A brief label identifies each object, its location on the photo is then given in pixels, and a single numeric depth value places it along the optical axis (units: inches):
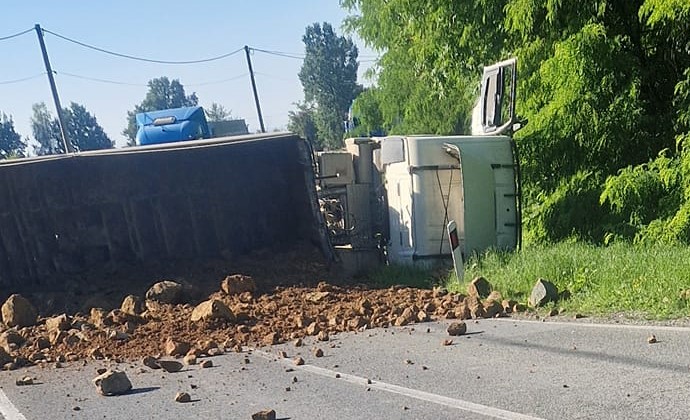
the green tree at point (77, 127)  3535.9
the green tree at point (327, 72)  3048.7
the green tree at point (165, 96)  3892.7
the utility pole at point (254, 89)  1877.5
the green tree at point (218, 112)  3311.5
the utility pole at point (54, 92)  1316.4
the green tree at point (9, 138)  3272.6
